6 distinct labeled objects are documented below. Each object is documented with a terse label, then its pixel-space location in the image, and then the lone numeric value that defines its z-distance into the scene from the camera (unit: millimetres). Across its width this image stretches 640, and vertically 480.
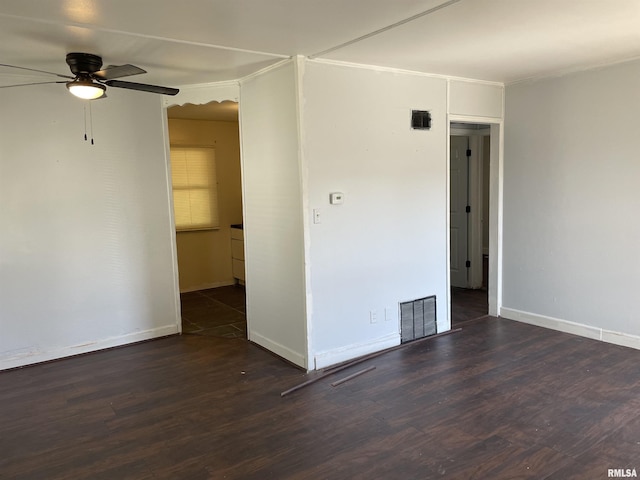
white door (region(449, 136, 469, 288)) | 6199
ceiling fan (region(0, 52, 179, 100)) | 3109
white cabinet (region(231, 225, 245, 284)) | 6617
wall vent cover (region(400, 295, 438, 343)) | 4297
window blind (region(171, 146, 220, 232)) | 6355
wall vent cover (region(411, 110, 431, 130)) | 4164
